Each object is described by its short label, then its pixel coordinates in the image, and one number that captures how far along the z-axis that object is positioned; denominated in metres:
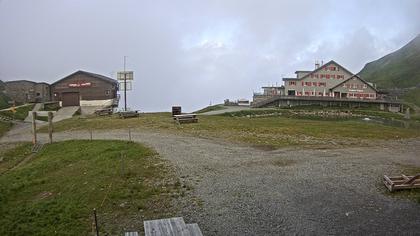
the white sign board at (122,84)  62.45
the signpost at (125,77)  61.17
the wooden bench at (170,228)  9.26
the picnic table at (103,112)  56.63
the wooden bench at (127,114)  48.31
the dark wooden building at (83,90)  68.56
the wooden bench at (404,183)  13.73
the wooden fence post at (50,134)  28.82
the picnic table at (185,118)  39.31
